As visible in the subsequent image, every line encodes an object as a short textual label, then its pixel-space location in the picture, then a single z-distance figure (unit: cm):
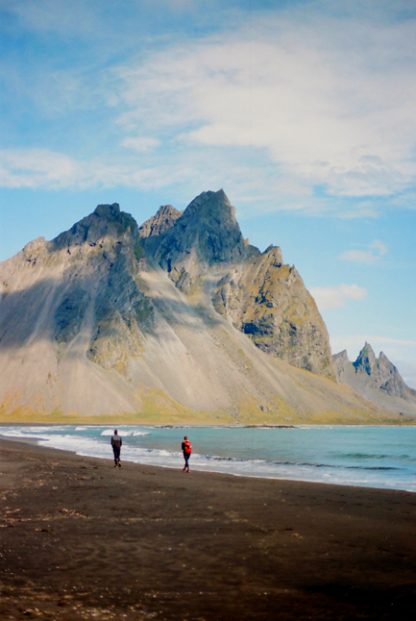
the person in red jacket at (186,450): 4753
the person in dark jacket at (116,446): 4981
